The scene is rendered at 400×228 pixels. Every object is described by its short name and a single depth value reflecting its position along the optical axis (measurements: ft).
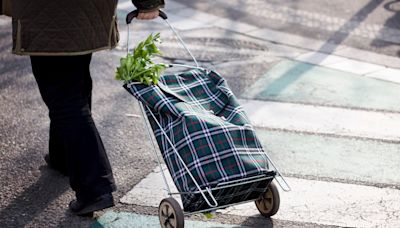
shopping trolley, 22.10
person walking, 22.67
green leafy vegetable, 23.42
